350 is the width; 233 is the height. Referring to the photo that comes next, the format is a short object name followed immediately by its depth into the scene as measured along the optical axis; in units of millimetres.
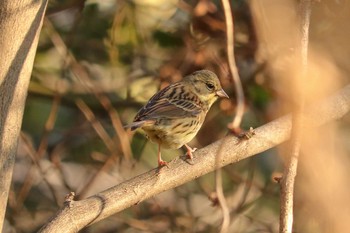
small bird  7902
